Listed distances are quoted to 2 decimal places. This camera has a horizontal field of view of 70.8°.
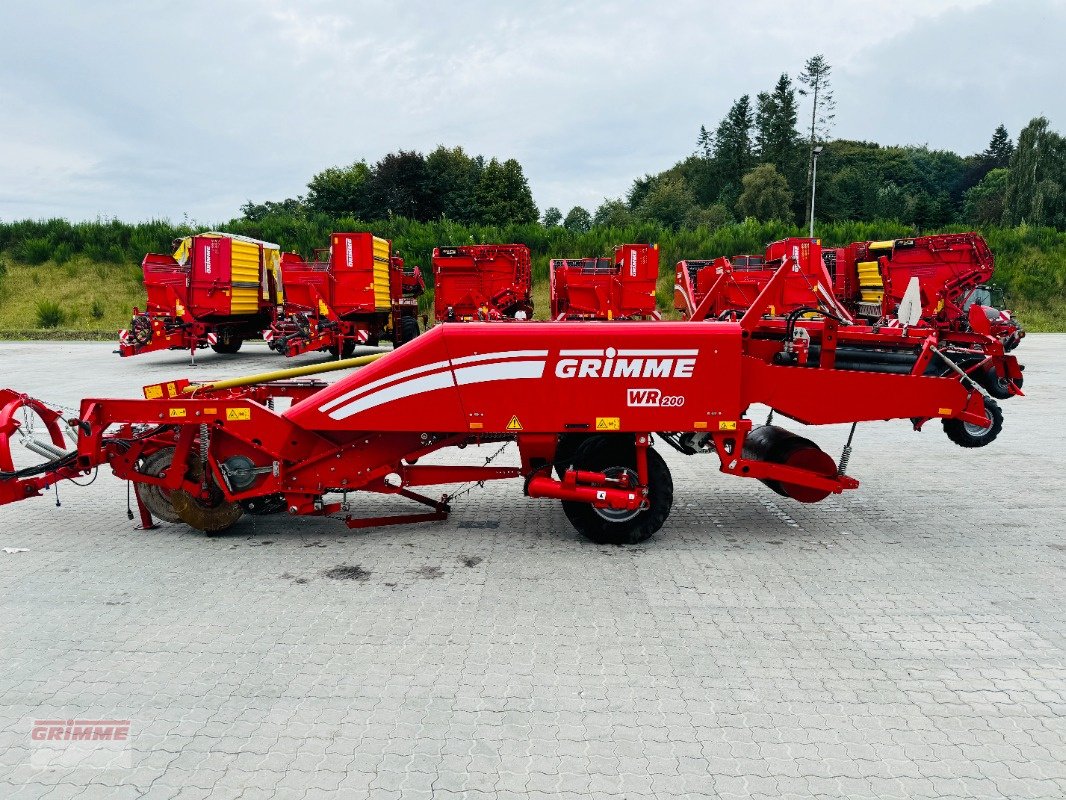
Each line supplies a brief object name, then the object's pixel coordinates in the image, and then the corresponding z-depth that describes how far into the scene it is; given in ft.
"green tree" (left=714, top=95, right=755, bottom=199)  231.50
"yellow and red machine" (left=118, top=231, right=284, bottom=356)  55.57
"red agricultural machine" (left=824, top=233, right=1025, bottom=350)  50.01
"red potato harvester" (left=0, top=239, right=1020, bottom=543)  16.22
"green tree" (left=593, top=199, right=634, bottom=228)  211.61
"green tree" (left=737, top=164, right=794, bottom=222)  190.39
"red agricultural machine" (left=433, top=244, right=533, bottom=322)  63.82
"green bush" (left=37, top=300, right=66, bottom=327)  87.81
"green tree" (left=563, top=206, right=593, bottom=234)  236.43
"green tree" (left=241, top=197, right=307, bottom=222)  188.29
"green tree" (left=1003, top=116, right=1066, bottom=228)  178.40
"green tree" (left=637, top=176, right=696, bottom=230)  213.66
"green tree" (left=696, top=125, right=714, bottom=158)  264.72
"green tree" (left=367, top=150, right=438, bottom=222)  167.94
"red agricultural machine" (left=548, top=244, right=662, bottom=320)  62.59
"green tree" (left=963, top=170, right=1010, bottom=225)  211.82
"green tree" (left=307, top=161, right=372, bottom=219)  172.24
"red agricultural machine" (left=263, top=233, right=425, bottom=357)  55.83
